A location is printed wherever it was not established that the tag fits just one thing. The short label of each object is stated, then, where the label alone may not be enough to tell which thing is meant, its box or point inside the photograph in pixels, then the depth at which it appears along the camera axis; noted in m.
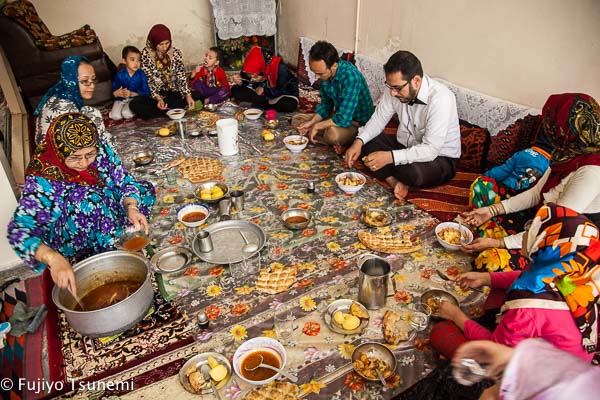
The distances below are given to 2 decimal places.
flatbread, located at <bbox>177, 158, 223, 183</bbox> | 3.27
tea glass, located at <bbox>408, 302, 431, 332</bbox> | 1.82
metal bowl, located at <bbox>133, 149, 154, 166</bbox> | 3.51
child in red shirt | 5.04
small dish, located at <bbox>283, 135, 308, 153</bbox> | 3.67
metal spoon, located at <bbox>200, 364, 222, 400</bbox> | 1.53
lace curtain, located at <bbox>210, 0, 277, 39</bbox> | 6.17
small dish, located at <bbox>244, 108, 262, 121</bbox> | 4.44
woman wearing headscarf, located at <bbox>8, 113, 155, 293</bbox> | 1.80
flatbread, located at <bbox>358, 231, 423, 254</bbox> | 2.35
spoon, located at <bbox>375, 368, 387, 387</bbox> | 1.52
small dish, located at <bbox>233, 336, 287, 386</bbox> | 1.59
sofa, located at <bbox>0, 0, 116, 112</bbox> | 4.78
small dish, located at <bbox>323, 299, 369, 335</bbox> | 1.79
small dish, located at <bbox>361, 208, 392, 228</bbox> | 2.58
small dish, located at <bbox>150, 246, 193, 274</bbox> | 2.21
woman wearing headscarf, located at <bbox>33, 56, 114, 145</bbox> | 2.81
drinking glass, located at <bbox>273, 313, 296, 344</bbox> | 1.80
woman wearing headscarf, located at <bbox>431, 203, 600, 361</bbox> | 1.25
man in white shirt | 2.88
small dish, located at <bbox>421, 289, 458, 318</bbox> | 1.90
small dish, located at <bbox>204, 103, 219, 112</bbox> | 4.88
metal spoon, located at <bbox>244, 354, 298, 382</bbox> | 1.57
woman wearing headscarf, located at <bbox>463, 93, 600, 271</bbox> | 1.91
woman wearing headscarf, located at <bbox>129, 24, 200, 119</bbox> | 4.69
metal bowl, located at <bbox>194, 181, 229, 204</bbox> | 2.81
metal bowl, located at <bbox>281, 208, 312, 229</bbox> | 2.59
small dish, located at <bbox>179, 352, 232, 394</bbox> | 1.55
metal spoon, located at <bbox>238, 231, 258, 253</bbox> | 2.26
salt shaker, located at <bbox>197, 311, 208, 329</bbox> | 1.84
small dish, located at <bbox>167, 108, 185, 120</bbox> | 4.45
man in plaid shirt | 3.46
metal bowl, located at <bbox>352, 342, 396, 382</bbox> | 1.63
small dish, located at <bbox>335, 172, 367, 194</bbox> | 2.93
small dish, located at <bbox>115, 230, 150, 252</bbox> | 2.38
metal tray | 2.25
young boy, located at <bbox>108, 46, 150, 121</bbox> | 4.72
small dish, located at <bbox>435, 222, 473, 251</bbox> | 2.33
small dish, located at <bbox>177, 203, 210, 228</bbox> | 2.57
